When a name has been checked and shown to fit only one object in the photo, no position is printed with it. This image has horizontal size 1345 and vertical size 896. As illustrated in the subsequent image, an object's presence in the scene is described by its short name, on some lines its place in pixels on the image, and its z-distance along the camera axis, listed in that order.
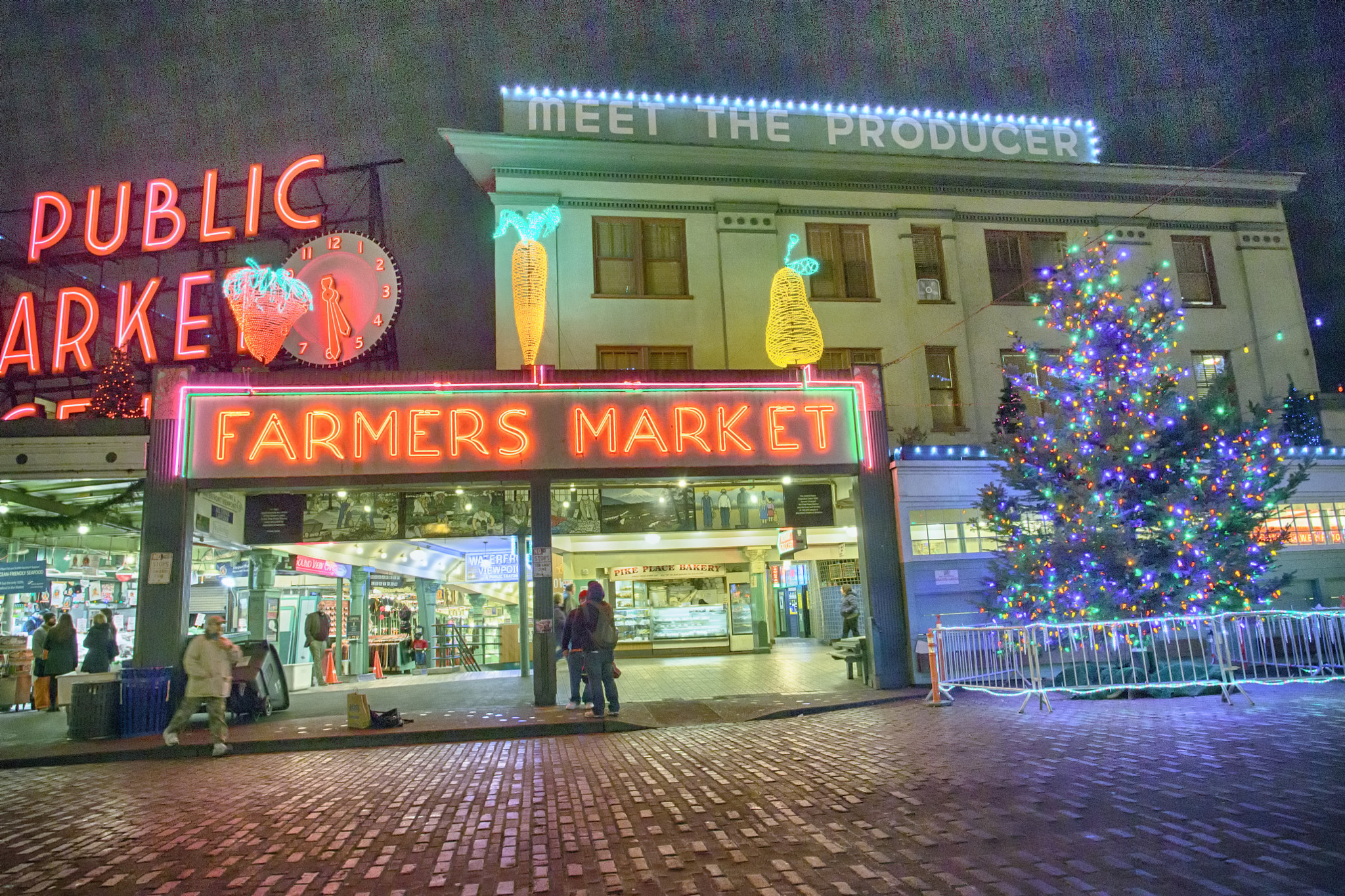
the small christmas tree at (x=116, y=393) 17.83
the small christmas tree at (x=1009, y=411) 18.09
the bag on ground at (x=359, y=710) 12.69
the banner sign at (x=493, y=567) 22.12
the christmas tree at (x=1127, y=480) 13.69
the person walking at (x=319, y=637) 19.58
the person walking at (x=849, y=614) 22.20
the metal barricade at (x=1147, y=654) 12.36
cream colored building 19.86
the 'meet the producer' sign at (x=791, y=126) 20.81
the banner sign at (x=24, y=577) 16.55
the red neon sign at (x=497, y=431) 15.33
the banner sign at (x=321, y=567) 19.27
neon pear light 17.33
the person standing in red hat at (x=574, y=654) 13.98
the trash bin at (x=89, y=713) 12.61
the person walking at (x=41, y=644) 16.69
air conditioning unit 21.23
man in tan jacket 11.76
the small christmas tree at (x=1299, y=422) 19.62
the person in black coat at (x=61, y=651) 16.30
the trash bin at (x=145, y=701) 13.04
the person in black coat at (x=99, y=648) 16.62
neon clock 19.27
